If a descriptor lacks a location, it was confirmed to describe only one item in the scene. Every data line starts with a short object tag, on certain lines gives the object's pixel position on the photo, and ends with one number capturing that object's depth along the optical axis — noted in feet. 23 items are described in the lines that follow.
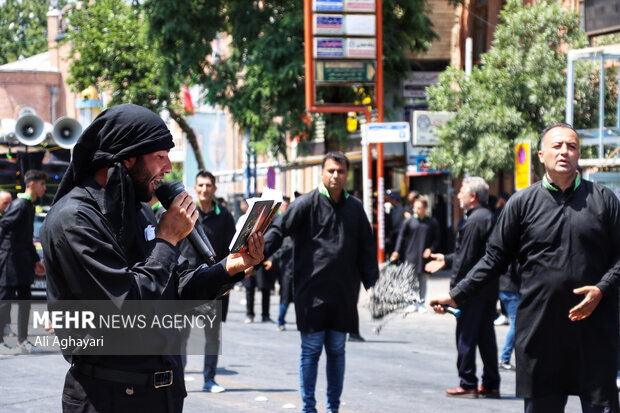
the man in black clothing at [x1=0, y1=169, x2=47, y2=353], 39.52
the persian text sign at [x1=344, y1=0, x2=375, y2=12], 74.28
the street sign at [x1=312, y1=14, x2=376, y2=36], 74.54
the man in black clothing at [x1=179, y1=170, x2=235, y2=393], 30.30
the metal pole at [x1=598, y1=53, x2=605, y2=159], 41.82
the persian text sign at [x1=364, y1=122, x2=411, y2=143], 61.93
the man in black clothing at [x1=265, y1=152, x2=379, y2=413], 25.86
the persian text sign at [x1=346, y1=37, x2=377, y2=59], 74.79
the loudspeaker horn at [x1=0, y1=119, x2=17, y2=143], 72.95
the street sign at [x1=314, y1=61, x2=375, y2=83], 74.95
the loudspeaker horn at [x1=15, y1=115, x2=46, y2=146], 72.84
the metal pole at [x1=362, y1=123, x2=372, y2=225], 67.31
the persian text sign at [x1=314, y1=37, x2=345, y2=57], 74.79
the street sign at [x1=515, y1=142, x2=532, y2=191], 47.78
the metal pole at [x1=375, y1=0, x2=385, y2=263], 68.60
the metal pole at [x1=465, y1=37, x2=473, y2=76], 93.41
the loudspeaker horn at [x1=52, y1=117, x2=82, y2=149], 73.26
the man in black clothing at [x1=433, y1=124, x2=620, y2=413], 18.28
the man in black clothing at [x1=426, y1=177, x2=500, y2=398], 30.68
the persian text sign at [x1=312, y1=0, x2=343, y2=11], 74.43
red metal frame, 73.10
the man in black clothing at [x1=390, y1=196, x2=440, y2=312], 57.06
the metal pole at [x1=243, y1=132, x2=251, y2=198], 99.86
